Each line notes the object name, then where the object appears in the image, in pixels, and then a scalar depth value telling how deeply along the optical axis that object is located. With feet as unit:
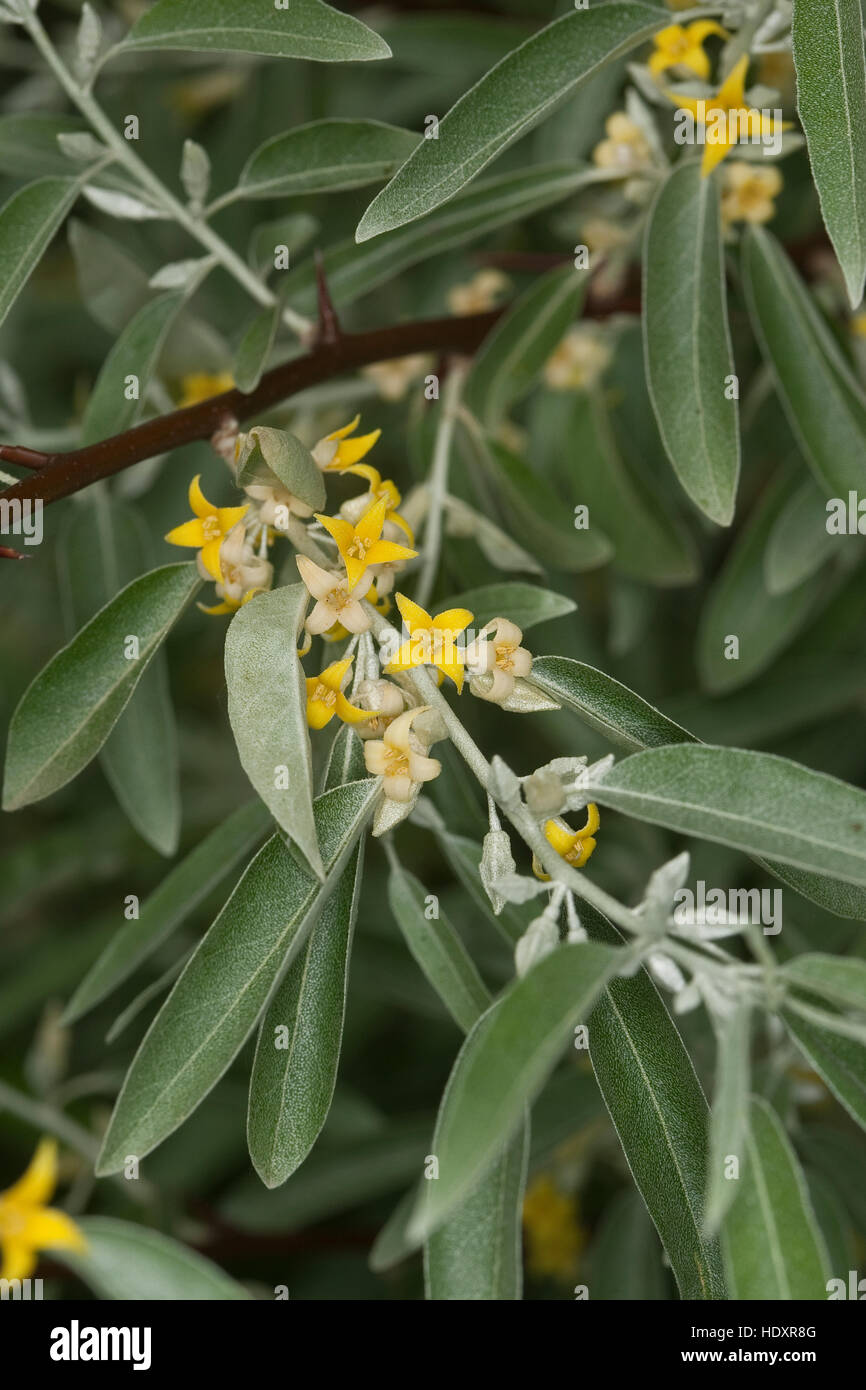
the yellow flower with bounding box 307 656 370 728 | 1.85
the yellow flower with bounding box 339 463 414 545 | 1.89
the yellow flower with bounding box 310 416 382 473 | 1.90
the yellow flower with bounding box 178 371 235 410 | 2.18
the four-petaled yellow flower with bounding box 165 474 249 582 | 1.88
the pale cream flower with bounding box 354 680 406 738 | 1.85
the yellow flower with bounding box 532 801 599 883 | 1.86
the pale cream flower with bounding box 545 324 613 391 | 2.23
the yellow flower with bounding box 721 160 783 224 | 2.06
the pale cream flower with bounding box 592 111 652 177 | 2.07
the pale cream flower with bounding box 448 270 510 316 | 2.25
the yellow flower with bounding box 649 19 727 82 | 1.99
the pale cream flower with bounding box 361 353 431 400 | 2.19
